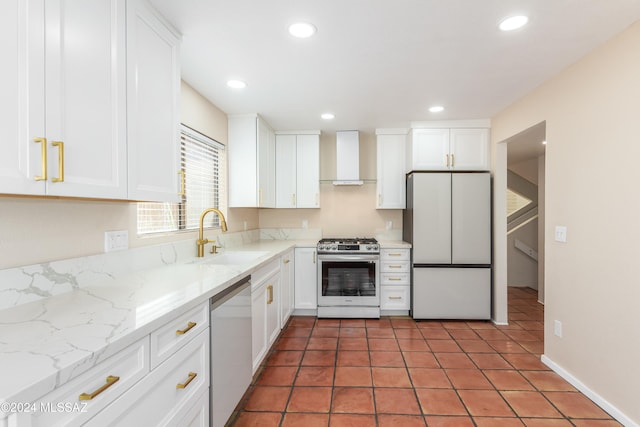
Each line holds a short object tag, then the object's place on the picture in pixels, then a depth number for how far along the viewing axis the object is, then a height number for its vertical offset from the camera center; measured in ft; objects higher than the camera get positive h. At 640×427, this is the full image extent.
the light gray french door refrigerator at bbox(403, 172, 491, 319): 11.59 -1.21
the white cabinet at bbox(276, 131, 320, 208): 13.44 +1.85
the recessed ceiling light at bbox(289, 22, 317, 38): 5.81 +3.52
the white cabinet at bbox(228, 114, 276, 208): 11.04 +1.85
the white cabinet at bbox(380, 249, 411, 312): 12.23 -2.44
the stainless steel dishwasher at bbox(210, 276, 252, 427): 5.09 -2.52
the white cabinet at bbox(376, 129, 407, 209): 13.23 +1.87
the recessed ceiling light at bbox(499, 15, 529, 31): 5.62 +3.54
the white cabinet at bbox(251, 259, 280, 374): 7.30 -2.58
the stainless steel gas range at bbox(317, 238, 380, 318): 12.03 -2.65
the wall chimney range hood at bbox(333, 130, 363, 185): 13.35 +2.45
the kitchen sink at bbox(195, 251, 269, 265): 8.64 -1.29
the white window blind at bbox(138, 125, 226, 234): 7.22 +0.64
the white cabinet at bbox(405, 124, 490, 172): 11.94 +2.49
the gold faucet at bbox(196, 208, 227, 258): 8.31 -0.75
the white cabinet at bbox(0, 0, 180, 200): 3.15 +1.42
